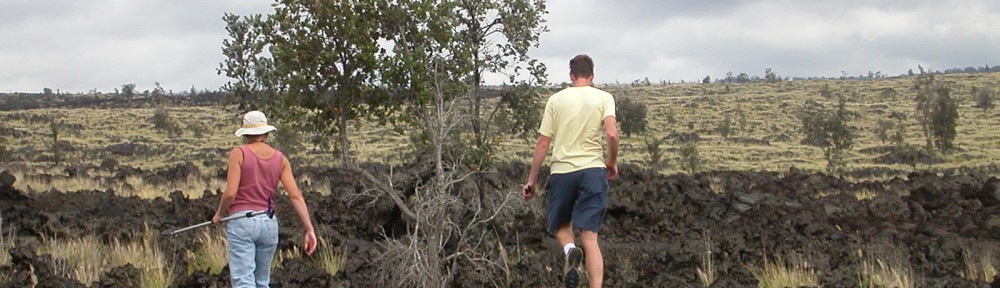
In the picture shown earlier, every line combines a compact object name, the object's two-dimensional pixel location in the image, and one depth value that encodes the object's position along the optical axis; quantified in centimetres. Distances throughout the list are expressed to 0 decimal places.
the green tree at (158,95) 9581
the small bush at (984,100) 7131
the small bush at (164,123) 6575
